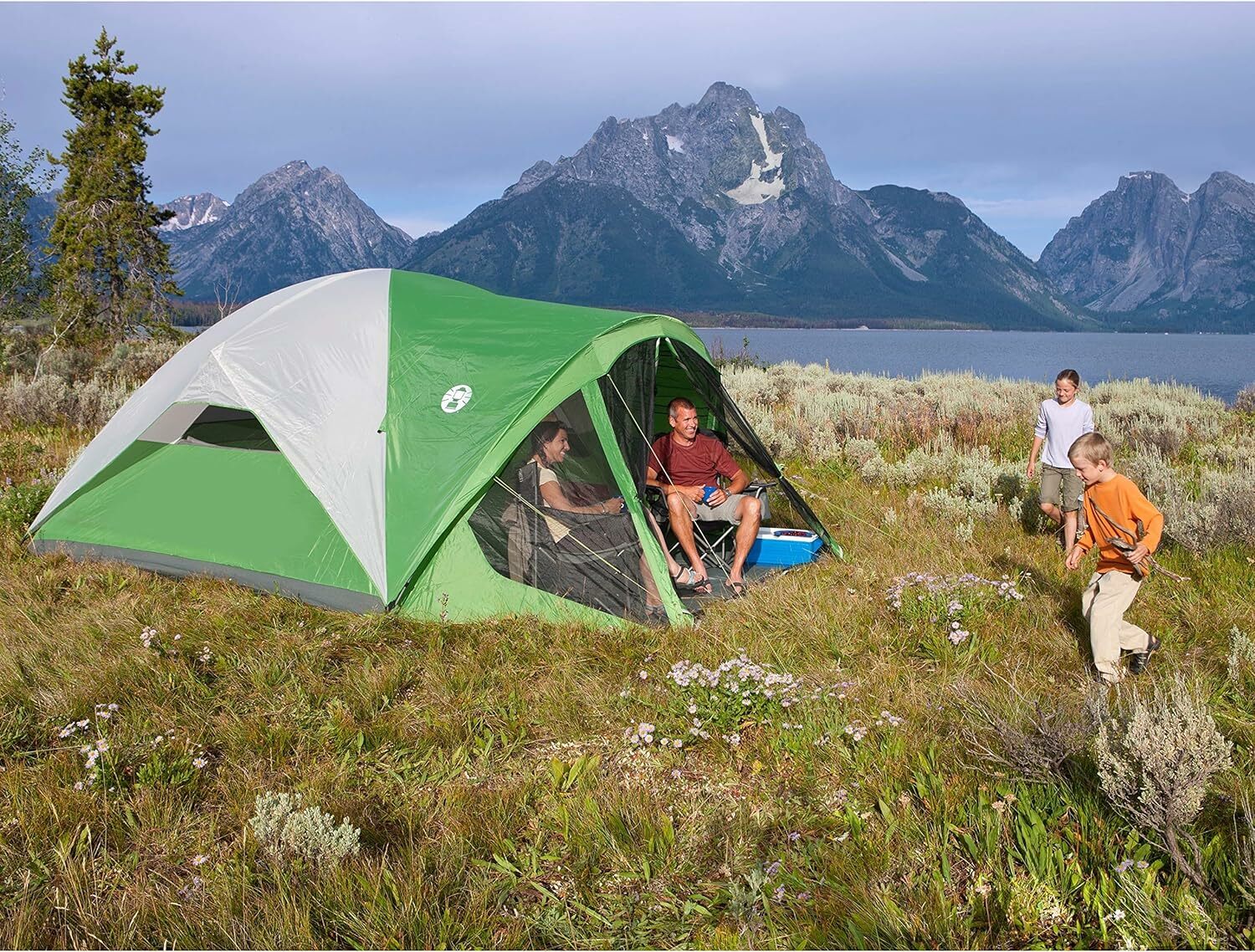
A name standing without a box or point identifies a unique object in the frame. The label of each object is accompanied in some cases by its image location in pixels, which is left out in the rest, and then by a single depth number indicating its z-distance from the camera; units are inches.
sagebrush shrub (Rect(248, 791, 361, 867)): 112.8
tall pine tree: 781.3
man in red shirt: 246.2
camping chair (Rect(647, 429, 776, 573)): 262.4
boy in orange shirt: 169.5
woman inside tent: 213.6
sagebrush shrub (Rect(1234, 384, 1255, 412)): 569.0
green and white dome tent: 210.7
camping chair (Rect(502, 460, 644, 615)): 211.2
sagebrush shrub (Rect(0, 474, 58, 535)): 266.5
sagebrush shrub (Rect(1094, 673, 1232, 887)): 104.7
